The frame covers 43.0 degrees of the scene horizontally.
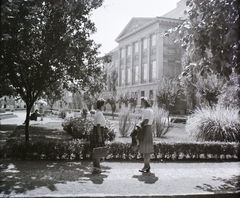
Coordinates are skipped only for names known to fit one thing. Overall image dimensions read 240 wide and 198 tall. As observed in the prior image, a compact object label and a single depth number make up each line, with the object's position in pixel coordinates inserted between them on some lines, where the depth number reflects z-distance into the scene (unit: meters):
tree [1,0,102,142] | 9.58
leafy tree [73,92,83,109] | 70.25
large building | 54.09
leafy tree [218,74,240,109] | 22.62
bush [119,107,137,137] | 16.78
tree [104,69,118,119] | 68.81
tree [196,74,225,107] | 29.11
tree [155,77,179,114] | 31.27
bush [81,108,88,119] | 32.11
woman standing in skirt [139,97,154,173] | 7.95
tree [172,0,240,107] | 6.68
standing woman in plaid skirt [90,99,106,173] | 7.68
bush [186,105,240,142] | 13.66
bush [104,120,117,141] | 13.65
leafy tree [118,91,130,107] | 54.99
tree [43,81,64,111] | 14.06
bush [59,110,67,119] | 35.69
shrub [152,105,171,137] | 17.16
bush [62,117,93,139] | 14.07
